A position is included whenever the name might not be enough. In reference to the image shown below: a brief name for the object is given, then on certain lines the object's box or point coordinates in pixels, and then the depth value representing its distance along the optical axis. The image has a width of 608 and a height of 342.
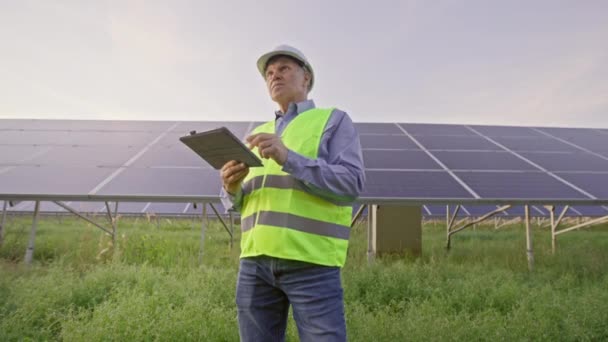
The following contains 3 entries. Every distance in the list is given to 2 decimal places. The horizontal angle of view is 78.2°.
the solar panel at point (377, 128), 9.54
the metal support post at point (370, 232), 5.99
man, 1.52
